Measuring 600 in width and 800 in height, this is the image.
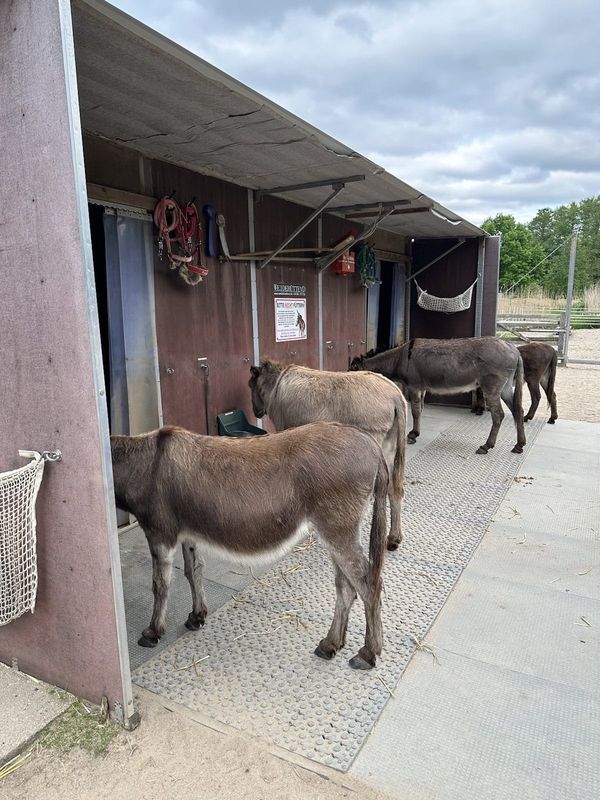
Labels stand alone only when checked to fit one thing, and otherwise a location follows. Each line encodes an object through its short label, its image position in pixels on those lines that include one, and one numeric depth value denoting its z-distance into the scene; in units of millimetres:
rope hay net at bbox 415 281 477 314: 7934
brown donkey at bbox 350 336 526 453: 6141
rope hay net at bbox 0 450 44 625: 1911
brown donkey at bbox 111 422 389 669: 2256
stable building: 1762
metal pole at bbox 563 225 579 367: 12039
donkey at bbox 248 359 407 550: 3566
